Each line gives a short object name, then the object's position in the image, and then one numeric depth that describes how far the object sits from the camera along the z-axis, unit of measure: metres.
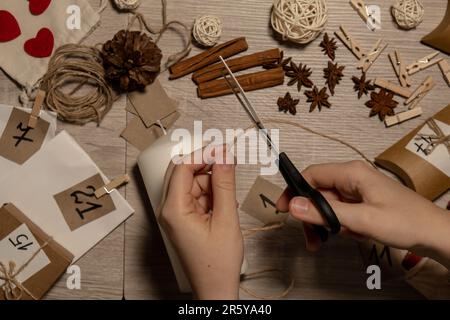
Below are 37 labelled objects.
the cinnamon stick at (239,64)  0.97
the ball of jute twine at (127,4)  0.96
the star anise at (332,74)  0.98
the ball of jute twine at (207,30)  0.96
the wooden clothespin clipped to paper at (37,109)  0.95
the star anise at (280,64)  0.98
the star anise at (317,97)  0.98
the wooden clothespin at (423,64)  1.00
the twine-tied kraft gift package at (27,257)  0.93
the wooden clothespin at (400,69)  0.99
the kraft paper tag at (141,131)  0.97
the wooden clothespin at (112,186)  0.96
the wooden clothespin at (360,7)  1.00
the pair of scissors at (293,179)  0.74
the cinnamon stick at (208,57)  0.97
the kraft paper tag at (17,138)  0.96
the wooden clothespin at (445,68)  1.00
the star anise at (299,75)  0.98
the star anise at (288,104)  0.98
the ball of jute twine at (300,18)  0.93
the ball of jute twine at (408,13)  0.98
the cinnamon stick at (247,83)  0.97
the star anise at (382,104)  0.98
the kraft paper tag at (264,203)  0.97
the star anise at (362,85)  0.99
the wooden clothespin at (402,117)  0.99
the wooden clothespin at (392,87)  0.99
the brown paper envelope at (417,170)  0.94
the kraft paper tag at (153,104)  0.97
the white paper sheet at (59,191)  0.95
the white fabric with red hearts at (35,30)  0.97
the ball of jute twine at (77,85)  0.96
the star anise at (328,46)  0.99
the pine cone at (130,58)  0.92
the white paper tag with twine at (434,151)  0.95
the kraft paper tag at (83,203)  0.96
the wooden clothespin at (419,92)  0.99
